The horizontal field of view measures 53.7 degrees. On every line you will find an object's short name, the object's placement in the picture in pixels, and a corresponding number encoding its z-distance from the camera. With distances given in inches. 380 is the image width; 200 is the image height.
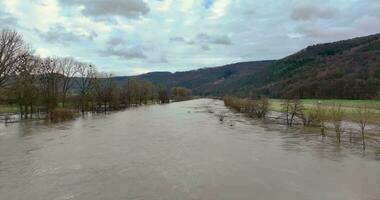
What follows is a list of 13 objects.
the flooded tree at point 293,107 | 1877.5
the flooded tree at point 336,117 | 1337.0
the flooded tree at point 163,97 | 5646.7
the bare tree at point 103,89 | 3467.0
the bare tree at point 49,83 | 2468.0
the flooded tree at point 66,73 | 2898.6
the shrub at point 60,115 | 2006.6
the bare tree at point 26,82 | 1860.2
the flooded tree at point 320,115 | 1485.9
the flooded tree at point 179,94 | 7345.0
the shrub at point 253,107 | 2388.3
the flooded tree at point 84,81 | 3121.3
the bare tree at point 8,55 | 1706.4
